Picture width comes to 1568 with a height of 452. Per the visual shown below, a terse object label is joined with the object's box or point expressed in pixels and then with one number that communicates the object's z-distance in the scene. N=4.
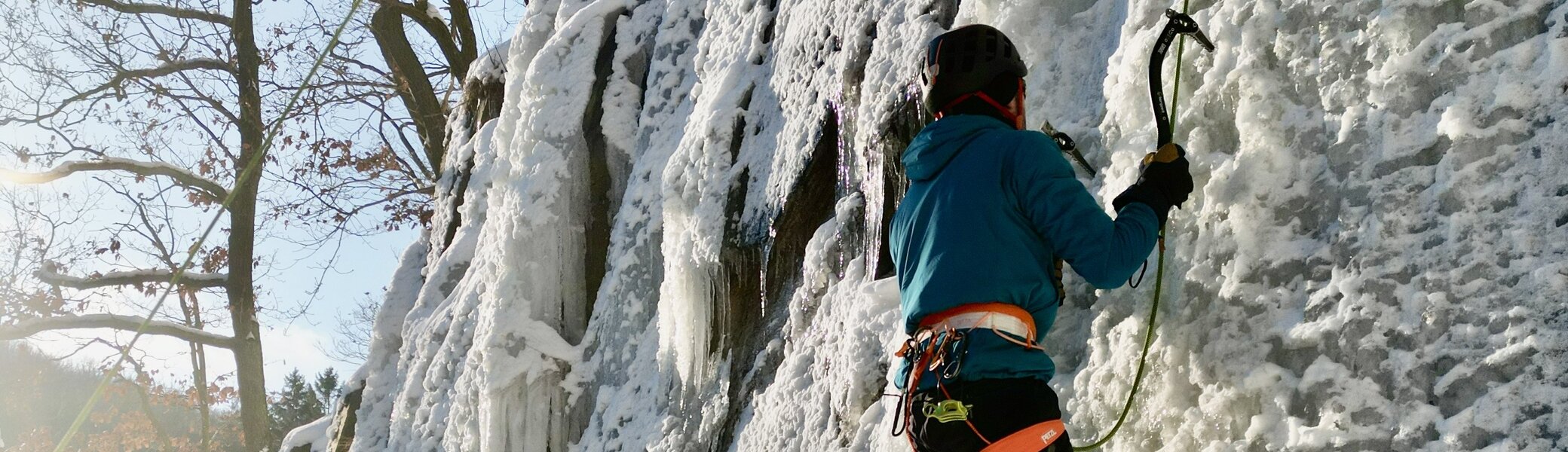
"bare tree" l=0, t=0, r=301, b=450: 13.59
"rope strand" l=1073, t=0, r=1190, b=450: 2.52
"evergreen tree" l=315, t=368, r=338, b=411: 31.97
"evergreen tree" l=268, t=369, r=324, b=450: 29.25
